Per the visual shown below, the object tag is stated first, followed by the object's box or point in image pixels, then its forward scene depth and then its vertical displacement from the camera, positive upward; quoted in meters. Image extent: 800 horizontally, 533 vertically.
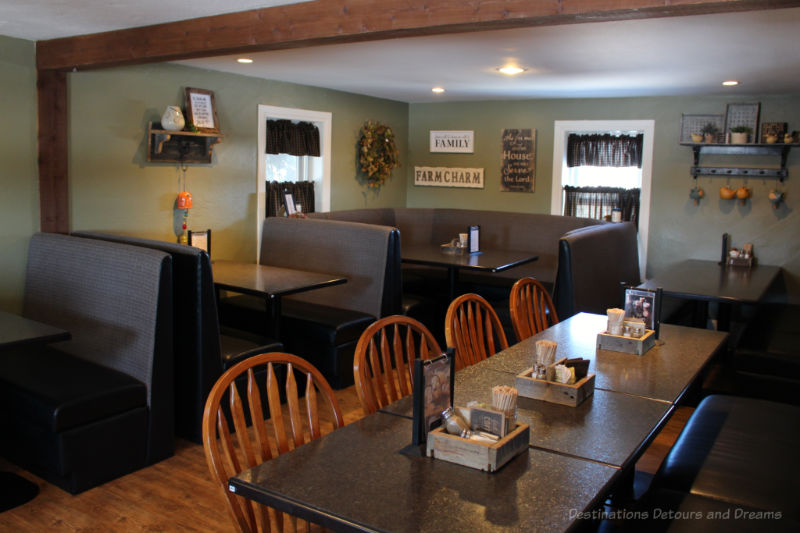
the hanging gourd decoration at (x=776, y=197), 5.66 +0.05
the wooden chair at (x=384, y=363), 2.14 -0.56
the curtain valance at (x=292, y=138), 5.63 +0.43
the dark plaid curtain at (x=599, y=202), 6.35 -0.03
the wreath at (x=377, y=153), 6.49 +0.37
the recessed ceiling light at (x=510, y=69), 4.58 +0.83
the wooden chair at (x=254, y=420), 1.64 -0.60
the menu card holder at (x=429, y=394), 1.67 -0.49
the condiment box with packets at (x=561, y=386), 2.03 -0.55
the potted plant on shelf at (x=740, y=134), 5.63 +0.55
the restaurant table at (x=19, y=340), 2.70 -0.60
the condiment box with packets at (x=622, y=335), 2.61 -0.51
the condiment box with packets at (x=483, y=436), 1.60 -0.56
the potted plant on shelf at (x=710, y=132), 5.77 +0.58
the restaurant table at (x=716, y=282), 4.20 -0.54
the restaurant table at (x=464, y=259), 4.78 -0.46
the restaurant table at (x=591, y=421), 1.73 -0.60
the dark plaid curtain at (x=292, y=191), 5.67 -0.03
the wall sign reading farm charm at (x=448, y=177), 7.01 +0.18
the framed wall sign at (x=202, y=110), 4.76 +0.53
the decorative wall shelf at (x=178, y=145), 4.57 +0.28
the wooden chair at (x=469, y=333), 2.67 -0.55
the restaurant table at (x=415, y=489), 1.39 -0.63
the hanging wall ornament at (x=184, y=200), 4.77 -0.09
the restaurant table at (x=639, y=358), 2.24 -0.57
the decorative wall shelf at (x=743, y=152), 5.63 +0.41
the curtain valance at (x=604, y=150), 6.38 +0.45
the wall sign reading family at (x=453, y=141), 6.99 +0.53
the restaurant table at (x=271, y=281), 3.75 -0.52
